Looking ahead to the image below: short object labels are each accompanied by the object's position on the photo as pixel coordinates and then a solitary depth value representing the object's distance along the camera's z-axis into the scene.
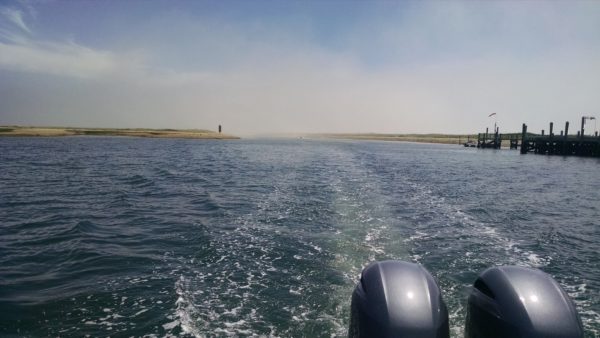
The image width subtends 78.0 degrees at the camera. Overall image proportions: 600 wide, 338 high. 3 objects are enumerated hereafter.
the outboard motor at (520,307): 3.35
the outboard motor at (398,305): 3.44
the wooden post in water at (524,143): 66.69
